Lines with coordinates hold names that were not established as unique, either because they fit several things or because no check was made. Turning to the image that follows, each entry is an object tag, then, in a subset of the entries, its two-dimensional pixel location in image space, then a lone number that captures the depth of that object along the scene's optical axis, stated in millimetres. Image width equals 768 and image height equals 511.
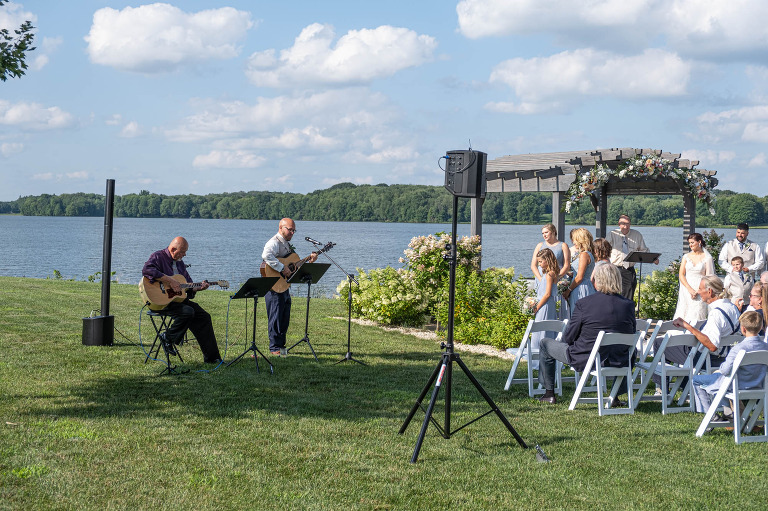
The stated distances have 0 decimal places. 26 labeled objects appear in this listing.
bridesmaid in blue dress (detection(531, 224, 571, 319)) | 9758
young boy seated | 6492
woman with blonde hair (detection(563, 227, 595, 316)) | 9500
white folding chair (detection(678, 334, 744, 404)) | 7445
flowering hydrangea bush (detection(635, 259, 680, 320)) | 13812
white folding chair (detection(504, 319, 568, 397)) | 8025
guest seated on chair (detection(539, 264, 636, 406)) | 7258
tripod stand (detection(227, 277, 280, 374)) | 8516
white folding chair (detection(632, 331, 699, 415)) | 7254
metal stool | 8773
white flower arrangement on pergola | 13906
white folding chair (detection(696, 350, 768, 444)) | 6254
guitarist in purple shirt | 9070
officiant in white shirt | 11883
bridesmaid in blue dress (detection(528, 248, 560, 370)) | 8750
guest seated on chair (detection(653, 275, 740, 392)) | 7258
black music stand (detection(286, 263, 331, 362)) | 9430
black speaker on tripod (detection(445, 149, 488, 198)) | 5730
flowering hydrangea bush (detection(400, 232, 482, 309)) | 13109
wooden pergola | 14219
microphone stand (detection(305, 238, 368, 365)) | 9764
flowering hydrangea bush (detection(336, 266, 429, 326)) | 13328
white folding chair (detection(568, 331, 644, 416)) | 7109
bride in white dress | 10453
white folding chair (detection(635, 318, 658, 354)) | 8522
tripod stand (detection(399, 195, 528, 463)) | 5664
